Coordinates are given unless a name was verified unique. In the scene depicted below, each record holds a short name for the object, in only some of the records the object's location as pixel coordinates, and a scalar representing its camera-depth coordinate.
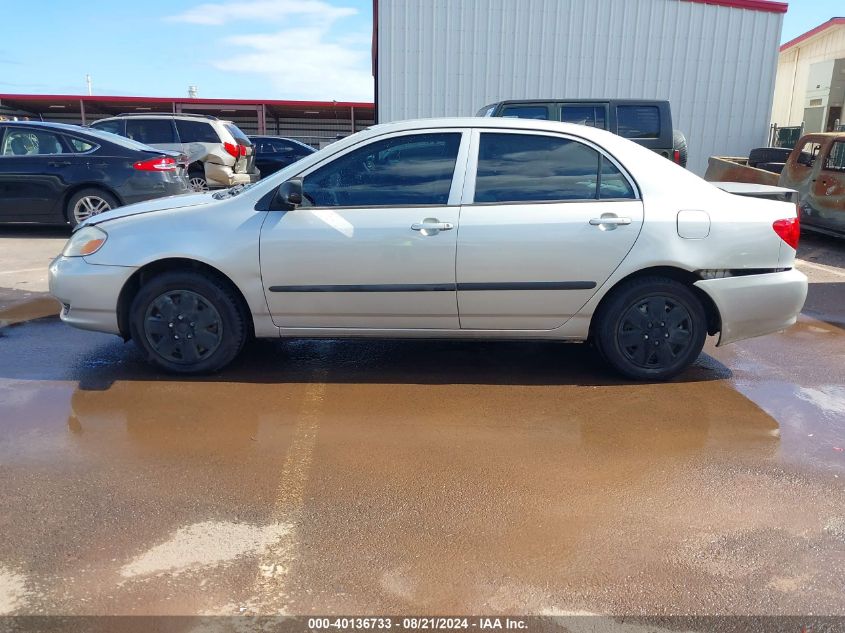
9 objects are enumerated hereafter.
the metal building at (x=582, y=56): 15.86
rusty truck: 9.45
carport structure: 29.05
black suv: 10.05
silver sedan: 4.12
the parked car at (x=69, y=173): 9.38
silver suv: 13.48
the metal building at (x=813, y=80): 24.28
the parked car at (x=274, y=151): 18.56
